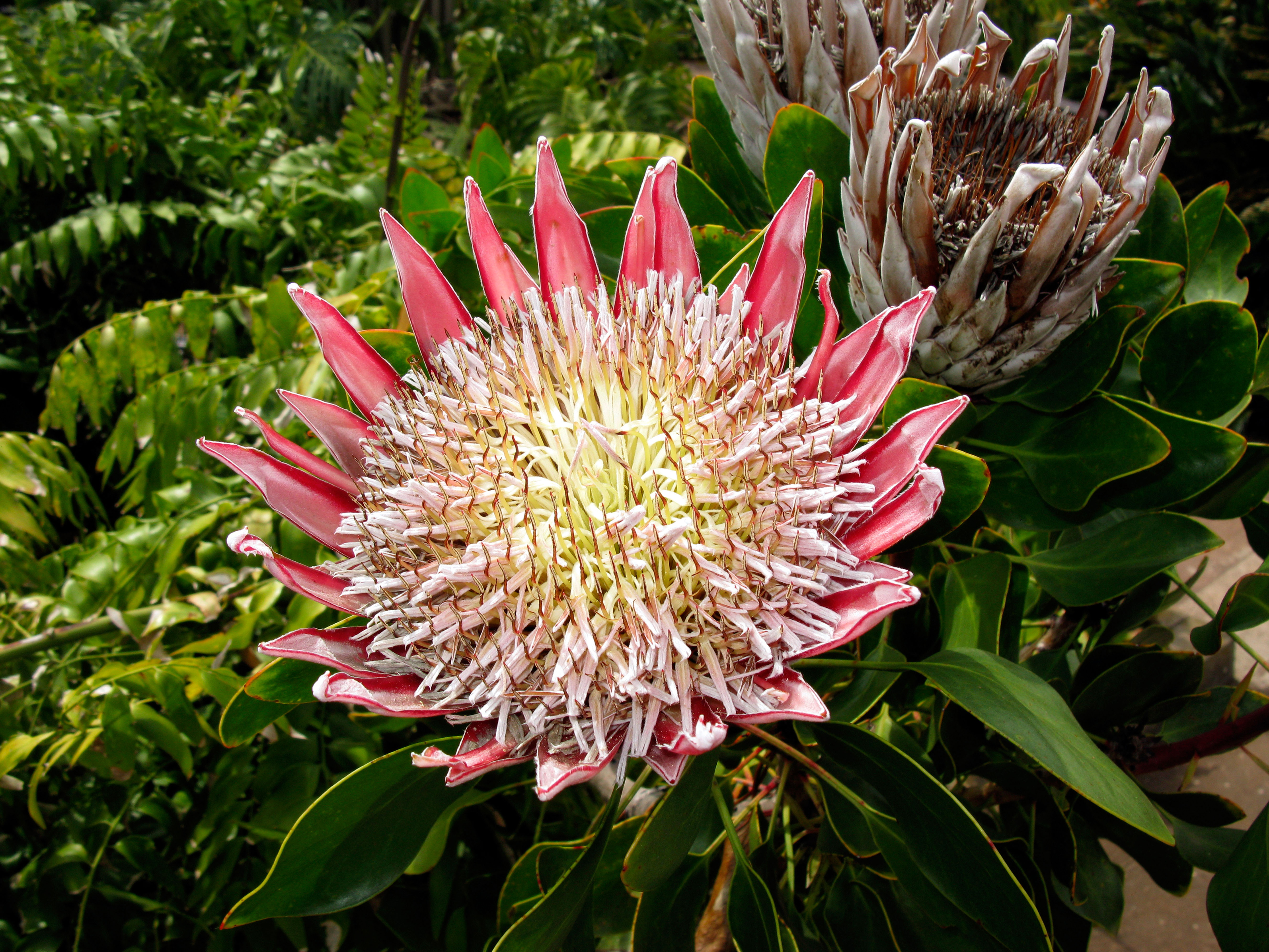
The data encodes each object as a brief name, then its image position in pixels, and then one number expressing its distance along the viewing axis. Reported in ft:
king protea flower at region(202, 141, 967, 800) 1.73
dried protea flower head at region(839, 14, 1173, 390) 1.76
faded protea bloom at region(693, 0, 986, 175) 2.14
